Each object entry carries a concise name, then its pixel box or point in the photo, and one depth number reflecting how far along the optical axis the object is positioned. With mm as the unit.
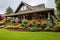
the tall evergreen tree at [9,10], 24896
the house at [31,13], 9585
